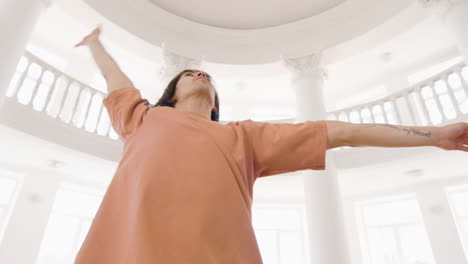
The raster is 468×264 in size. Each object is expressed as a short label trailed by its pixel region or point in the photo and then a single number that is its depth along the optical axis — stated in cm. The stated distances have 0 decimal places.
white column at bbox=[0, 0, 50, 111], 370
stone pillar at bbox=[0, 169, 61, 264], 714
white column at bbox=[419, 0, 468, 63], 407
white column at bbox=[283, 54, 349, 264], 485
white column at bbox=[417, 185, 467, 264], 782
